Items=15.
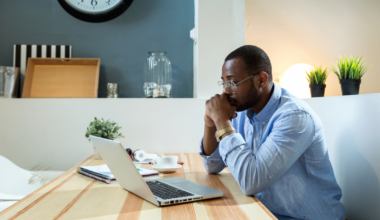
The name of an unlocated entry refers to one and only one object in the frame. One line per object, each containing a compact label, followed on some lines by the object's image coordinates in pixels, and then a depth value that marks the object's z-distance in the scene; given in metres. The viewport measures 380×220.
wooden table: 0.75
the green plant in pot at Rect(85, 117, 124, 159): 1.65
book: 1.13
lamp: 2.04
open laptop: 0.82
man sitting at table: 0.96
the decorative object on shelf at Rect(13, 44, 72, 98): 2.43
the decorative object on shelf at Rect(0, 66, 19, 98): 2.17
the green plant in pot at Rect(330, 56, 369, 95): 1.40
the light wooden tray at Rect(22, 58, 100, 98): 2.35
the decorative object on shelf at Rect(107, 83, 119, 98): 2.38
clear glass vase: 2.36
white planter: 1.69
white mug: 1.35
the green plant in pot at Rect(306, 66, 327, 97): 1.79
